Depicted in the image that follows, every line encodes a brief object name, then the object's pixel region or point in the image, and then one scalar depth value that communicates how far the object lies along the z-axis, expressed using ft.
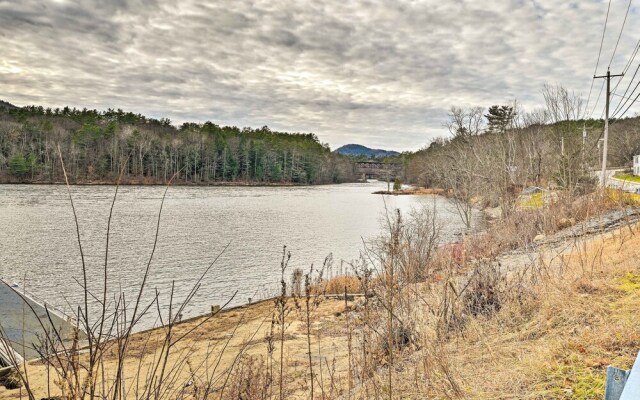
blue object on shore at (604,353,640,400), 8.20
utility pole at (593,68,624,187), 81.91
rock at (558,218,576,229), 66.18
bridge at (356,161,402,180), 571.77
